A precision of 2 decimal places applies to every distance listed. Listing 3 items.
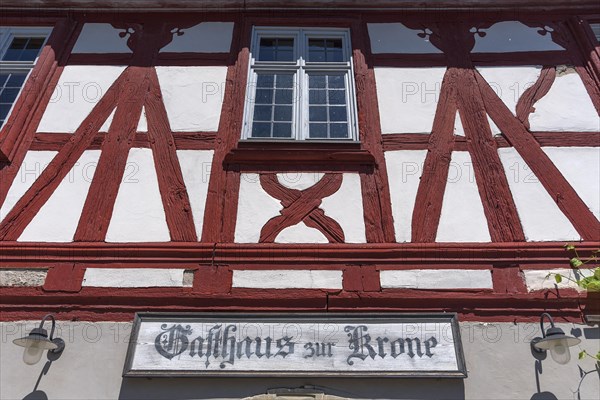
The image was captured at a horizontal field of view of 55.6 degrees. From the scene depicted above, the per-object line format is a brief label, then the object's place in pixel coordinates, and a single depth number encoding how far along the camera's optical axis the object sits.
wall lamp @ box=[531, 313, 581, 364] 3.66
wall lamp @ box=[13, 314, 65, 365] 3.70
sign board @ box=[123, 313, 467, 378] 3.78
